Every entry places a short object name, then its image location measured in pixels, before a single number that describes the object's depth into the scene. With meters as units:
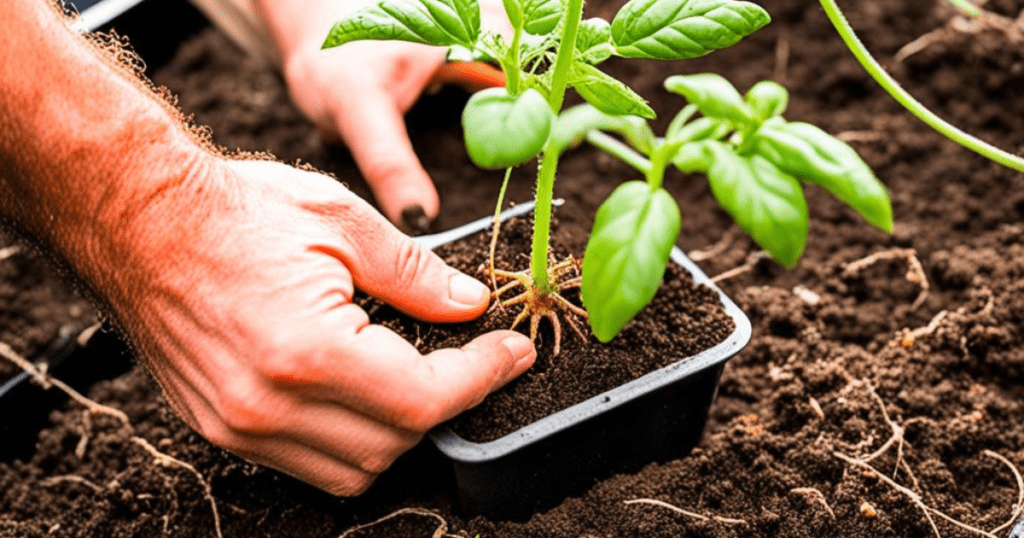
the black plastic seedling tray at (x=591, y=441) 0.70
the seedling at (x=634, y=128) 0.63
